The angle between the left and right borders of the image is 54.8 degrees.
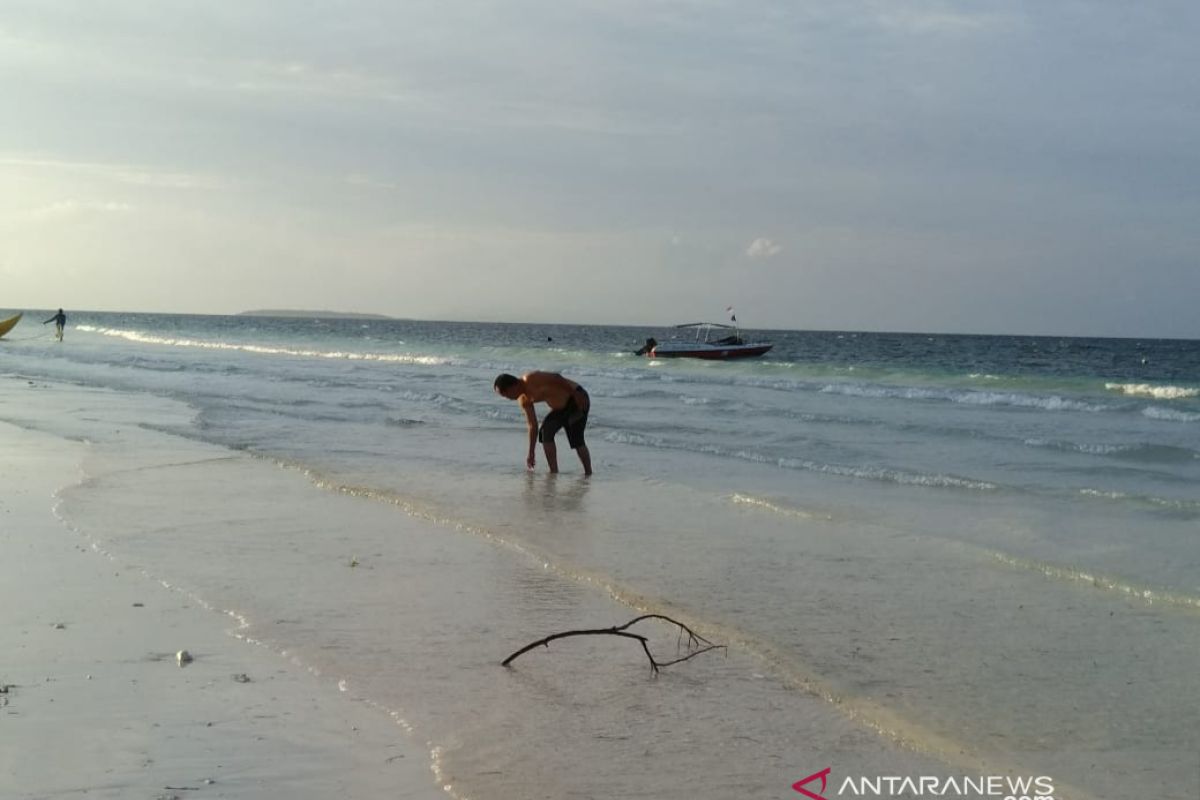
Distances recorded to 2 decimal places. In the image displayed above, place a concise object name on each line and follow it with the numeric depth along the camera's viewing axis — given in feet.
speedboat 162.20
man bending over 42.16
